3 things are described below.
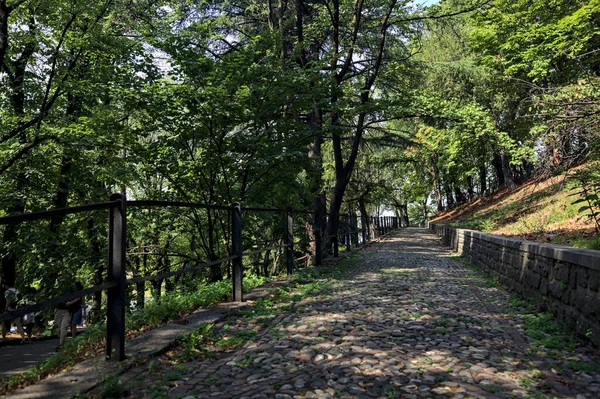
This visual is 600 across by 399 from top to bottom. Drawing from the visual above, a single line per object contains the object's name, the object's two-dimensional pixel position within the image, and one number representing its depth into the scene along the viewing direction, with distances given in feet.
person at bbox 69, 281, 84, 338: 32.51
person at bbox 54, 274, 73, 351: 30.78
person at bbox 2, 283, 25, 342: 32.71
